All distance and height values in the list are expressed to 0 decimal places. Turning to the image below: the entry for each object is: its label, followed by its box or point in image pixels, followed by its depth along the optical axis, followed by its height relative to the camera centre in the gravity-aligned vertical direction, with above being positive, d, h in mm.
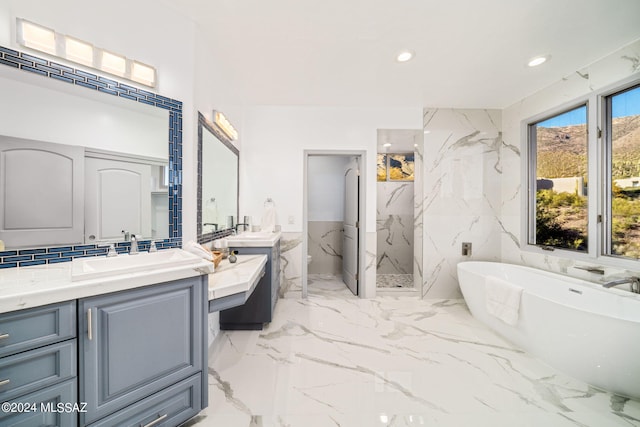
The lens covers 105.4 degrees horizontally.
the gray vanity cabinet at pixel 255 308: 2391 -928
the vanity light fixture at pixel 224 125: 2252 +893
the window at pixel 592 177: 2078 +363
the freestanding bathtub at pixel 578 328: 1511 -824
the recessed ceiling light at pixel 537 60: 2186 +1413
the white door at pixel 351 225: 3502 -164
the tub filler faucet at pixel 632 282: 1890 -533
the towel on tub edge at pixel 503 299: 2064 -760
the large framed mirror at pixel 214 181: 2045 +326
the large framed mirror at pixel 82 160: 1198 +312
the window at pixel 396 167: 4578 +892
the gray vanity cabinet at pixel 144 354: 1008 -652
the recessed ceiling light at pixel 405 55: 2139 +1427
